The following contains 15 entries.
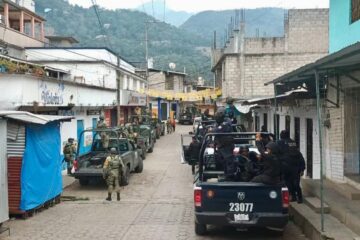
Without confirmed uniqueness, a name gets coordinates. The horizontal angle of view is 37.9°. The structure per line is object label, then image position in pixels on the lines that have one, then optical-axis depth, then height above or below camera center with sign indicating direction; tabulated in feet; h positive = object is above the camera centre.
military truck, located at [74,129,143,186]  56.65 -4.62
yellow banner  151.84 +7.11
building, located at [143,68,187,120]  211.59 +14.49
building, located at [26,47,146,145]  87.66 +9.68
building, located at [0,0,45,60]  105.91 +24.29
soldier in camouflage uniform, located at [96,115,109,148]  64.64 -2.49
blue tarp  39.88 -3.81
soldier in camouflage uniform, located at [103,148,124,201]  49.52 -5.12
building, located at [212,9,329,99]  103.76 +13.22
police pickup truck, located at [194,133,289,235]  30.32 -5.06
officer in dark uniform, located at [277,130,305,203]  38.03 -3.64
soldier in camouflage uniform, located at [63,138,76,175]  65.31 -4.24
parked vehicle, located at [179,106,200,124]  225.76 +0.45
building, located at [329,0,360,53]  41.11 +7.76
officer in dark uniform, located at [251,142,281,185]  30.53 -2.98
